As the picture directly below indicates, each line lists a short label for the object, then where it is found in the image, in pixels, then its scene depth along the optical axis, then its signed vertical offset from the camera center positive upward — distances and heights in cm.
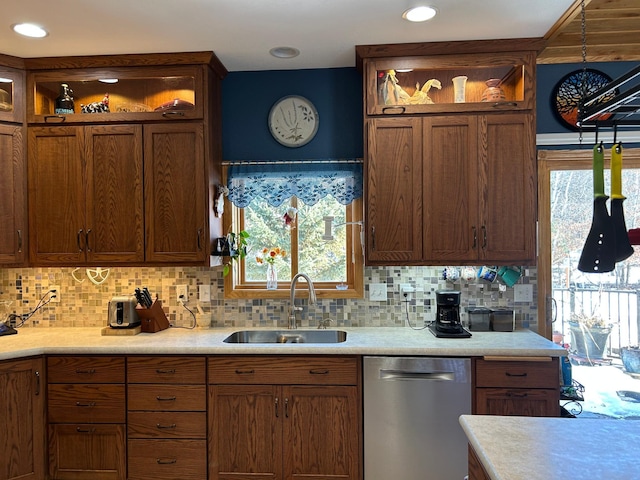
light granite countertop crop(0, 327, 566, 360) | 248 -59
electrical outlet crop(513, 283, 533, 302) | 302 -36
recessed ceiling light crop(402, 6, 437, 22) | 231 +116
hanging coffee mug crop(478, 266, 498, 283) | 298 -23
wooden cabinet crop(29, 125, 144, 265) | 288 +30
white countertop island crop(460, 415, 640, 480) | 114 -59
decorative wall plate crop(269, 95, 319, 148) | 313 +82
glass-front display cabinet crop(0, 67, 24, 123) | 288 +94
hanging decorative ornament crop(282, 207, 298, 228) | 313 +16
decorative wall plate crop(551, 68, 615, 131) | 301 +96
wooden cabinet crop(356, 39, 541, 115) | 273 +102
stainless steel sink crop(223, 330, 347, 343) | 302 -64
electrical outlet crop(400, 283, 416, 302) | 307 -35
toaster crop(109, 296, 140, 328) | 290 -46
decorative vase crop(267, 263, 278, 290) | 314 -26
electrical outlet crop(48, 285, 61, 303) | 321 -37
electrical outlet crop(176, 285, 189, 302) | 317 -36
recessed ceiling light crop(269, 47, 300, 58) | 281 +118
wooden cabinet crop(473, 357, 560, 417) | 245 -81
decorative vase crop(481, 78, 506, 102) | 280 +90
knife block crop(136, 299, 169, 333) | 296 -50
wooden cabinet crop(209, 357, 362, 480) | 252 -102
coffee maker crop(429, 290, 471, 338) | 279 -47
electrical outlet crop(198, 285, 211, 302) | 316 -36
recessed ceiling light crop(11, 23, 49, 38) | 244 +116
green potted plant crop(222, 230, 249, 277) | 304 -4
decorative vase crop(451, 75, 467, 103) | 284 +94
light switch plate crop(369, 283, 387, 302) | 309 -36
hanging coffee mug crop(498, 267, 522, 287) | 296 -23
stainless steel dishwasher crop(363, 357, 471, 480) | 246 -97
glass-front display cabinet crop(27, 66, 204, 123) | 288 +96
